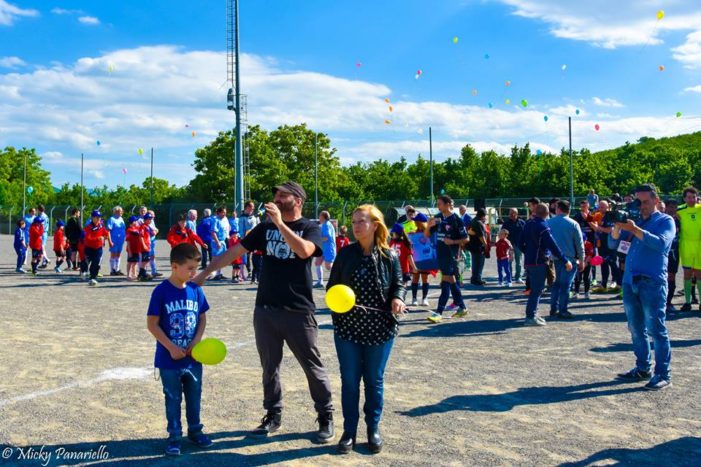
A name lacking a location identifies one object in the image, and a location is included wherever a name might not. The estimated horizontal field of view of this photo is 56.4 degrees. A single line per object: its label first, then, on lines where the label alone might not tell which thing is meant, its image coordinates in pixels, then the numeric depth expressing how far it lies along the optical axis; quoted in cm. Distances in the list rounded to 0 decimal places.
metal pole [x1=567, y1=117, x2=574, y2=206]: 3603
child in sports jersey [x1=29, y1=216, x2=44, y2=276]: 1888
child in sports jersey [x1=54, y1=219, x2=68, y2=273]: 1958
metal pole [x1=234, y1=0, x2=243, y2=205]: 3058
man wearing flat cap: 489
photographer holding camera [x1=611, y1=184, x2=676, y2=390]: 640
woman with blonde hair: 472
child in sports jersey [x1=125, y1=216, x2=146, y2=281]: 1692
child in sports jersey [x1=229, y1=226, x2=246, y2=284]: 1717
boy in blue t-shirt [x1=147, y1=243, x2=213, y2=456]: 462
